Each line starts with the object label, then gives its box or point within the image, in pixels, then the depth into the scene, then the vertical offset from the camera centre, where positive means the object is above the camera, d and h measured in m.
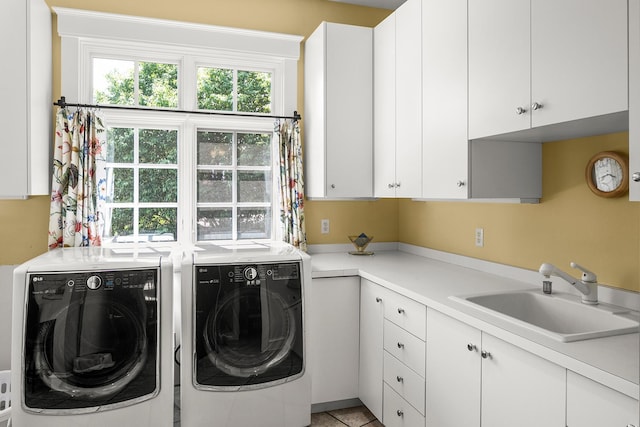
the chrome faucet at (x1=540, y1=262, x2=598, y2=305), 1.80 -0.29
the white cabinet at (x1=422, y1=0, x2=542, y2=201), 2.12 +0.33
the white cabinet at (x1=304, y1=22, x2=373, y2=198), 3.01 +0.69
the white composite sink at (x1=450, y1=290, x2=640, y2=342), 1.51 -0.40
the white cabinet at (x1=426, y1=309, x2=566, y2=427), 1.39 -0.61
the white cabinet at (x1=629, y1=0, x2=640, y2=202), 1.31 +0.34
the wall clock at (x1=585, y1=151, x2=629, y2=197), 1.78 +0.16
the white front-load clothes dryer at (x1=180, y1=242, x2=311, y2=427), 2.30 -0.69
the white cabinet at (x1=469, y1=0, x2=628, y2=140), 1.42 +0.55
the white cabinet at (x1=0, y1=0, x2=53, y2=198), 2.37 +0.61
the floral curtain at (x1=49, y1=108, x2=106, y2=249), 2.74 +0.17
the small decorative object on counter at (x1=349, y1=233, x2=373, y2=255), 3.27 -0.22
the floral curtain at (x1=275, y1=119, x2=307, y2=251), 3.18 +0.17
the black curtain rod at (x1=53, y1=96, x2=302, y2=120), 2.78 +0.68
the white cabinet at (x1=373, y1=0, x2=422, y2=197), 2.54 +0.67
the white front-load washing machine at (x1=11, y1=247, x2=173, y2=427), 2.08 -0.64
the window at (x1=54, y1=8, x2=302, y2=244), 2.95 +0.65
